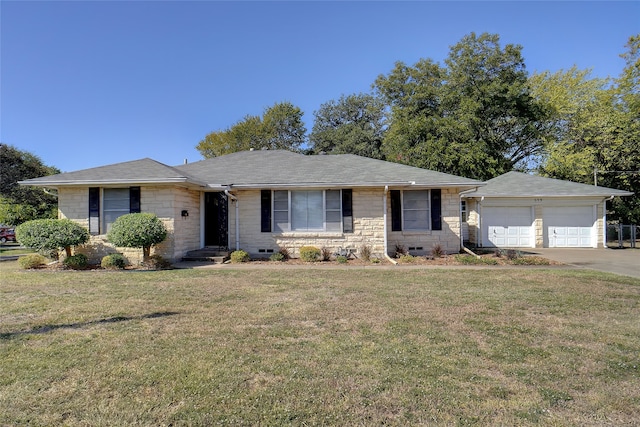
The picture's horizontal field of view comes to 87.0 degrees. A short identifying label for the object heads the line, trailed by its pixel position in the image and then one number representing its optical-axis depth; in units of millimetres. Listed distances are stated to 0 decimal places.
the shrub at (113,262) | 10383
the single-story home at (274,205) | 11492
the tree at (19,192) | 20750
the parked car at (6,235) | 26016
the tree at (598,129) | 20609
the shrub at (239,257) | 11453
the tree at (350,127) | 32469
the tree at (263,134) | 34375
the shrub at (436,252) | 12328
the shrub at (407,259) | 11414
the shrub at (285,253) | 12192
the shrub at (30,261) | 10430
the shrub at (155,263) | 10422
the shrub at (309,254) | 11727
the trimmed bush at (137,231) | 10086
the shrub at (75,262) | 10336
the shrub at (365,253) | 11852
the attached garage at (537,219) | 16391
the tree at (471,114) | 22219
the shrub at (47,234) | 10180
